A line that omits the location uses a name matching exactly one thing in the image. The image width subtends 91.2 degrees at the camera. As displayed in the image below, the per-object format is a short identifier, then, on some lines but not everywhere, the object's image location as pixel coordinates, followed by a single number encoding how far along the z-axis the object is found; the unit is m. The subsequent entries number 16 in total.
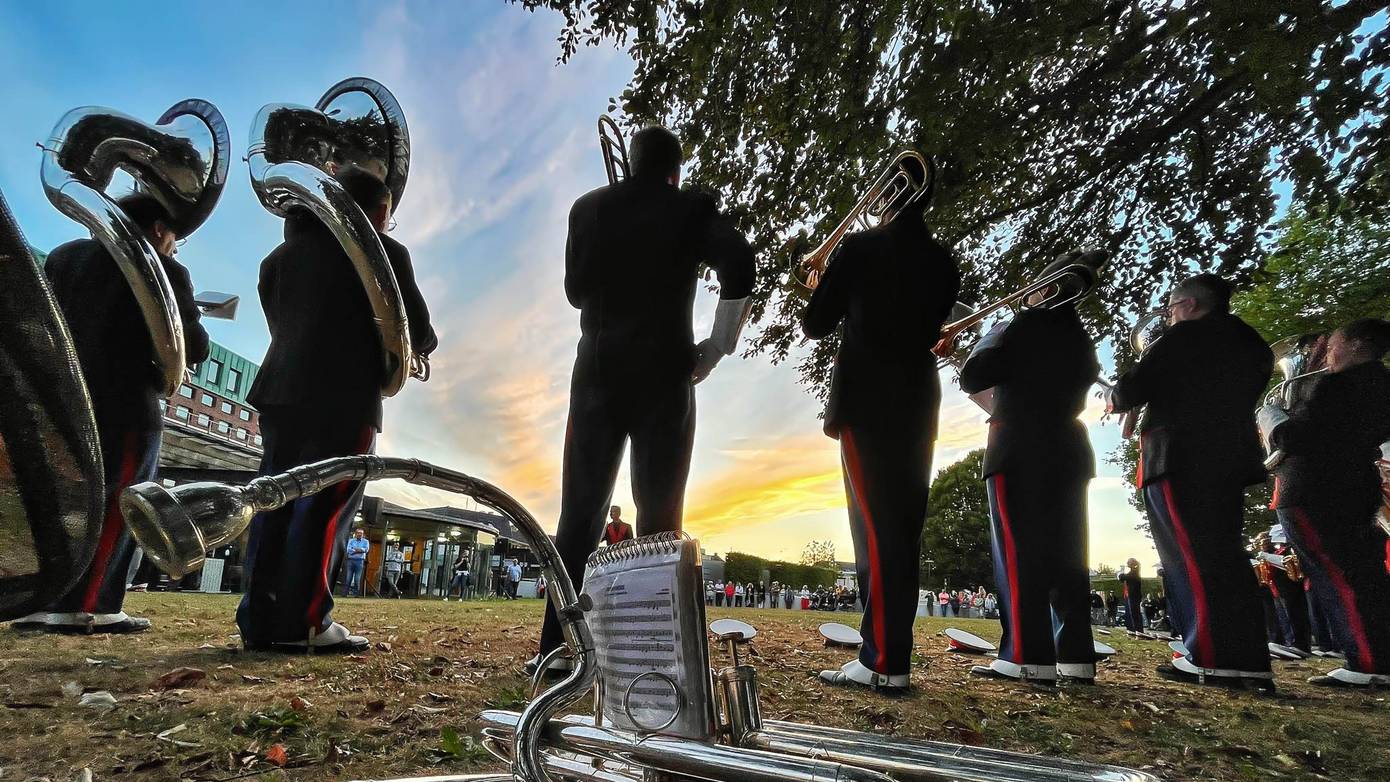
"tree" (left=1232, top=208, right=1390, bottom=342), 11.70
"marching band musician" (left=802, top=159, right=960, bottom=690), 3.11
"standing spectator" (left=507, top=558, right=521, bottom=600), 22.64
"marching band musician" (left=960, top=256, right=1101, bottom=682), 3.71
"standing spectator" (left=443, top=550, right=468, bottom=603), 20.94
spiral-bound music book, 0.84
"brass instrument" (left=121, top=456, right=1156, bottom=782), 0.58
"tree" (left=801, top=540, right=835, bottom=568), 59.21
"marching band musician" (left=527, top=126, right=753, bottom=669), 2.90
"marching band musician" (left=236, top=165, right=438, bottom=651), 3.05
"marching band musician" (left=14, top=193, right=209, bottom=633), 3.32
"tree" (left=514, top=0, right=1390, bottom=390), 4.39
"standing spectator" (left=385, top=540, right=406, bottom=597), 18.25
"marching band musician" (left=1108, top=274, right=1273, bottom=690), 3.54
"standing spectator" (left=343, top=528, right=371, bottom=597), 14.28
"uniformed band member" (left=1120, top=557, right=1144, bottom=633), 13.82
